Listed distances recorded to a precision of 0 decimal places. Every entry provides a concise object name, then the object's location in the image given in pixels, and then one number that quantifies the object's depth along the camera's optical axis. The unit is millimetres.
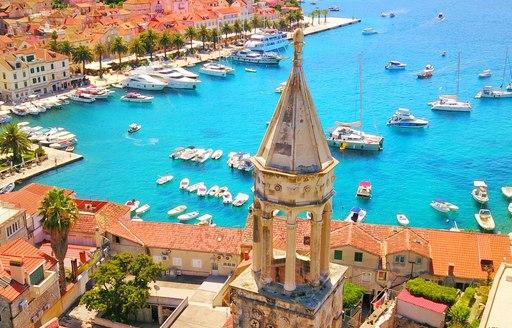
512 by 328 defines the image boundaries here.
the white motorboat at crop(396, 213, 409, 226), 71812
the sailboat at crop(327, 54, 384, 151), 97750
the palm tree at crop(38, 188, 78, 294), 44781
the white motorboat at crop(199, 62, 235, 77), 148488
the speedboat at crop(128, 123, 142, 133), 106500
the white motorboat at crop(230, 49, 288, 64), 163625
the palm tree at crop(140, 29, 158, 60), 155750
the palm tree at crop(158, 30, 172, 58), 159250
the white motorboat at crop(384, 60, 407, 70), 153500
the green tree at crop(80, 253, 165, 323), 43875
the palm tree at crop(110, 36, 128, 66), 144188
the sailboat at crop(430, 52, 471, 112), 117562
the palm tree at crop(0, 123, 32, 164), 86000
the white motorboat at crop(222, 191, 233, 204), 78188
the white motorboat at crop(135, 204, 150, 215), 75000
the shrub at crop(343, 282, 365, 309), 44688
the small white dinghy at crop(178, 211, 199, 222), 73250
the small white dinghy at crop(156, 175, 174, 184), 84312
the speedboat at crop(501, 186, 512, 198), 78438
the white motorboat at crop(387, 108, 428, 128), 108312
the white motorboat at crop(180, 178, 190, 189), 82438
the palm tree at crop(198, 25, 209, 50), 171000
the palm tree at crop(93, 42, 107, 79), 140125
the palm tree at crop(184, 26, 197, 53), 170750
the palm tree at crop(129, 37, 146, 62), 151625
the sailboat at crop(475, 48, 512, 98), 126688
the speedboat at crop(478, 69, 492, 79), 141962
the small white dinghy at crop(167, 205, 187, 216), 75250
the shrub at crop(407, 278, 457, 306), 42719
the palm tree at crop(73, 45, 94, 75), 134375
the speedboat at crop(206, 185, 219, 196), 80375
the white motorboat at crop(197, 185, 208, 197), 80544
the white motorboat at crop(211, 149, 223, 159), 93875
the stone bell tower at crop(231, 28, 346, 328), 20047
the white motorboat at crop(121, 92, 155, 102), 124812
